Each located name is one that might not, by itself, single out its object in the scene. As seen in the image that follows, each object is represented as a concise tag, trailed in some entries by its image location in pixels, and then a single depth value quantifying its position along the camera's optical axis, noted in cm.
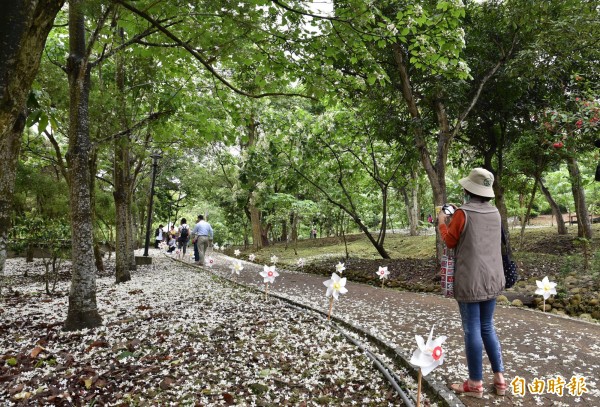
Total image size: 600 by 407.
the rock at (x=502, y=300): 673
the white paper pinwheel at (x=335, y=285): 499
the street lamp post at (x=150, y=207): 1598
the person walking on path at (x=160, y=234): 2311
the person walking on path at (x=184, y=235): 1803
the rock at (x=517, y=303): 649
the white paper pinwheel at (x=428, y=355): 238
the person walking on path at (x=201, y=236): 1305
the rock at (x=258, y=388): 322
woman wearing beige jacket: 283
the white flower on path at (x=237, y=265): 798
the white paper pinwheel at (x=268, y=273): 643
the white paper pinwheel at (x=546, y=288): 557
